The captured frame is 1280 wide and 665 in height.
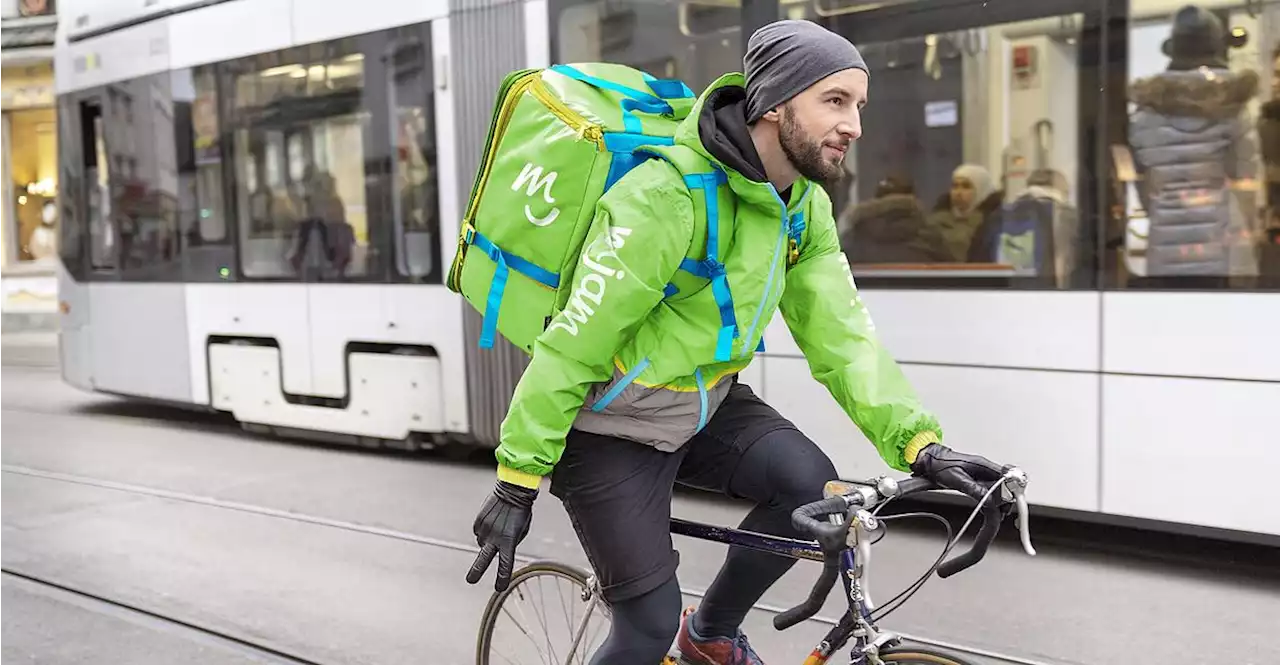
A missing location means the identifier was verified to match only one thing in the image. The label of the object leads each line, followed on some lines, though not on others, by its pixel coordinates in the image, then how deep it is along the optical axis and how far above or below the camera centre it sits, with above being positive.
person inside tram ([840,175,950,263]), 5.57 -0.04
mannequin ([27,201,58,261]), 20.58 +0.14
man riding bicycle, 2.38 -0.30
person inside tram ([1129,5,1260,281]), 4.77 +0.22
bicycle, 2.10 -0.62
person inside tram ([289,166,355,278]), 8.10 +0.03
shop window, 20.61 +0.96
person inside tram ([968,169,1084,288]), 5.15 -0.06
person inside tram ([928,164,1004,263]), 5.40 +0.05
